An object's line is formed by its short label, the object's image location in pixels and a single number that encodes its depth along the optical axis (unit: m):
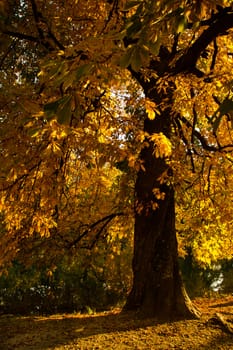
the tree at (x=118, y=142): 4.77
